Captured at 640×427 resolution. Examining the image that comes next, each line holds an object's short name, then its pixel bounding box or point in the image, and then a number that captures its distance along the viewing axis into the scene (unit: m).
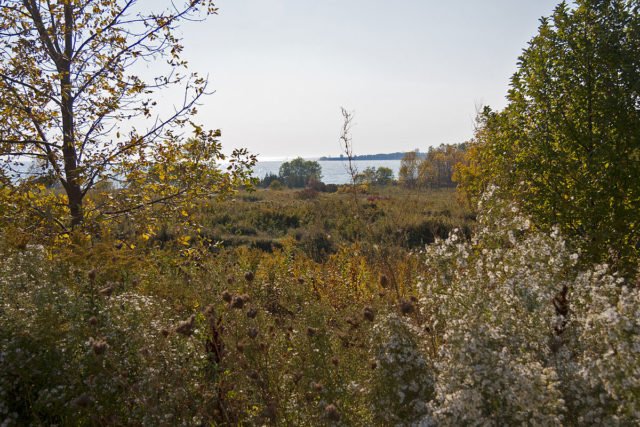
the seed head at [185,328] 2.25
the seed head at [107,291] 2.73
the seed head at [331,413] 1.93
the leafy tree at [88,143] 4.51
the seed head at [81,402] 2.06
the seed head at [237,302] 2.54
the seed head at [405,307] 2.42
